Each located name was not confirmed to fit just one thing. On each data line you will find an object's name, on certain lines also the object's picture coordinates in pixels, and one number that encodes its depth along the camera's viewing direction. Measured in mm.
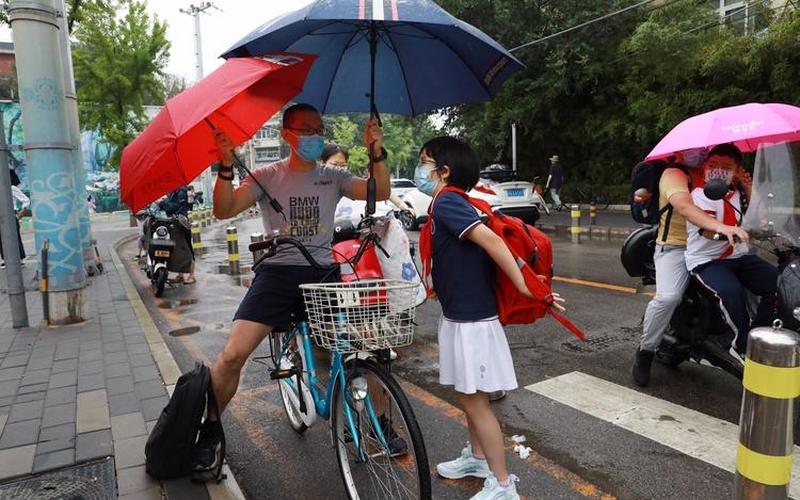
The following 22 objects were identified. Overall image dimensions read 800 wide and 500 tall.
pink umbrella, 3406
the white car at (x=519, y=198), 13258
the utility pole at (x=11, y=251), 6094
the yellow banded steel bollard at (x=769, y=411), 1845
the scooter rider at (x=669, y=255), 3857
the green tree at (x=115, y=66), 20891
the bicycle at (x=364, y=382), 2346
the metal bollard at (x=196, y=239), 14433
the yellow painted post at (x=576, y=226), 12239
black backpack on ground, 2912
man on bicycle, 2924
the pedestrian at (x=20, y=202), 10703
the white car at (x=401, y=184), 21641
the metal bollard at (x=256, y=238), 7568
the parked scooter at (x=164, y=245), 8492
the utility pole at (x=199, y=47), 28031
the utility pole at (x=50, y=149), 5895
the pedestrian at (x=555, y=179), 18031
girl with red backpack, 2604
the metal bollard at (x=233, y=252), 10477
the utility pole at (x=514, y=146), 19931
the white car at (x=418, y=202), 16263
